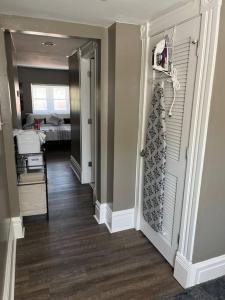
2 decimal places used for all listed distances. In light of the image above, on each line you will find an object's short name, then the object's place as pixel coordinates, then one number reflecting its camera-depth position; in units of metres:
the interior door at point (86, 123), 3.57
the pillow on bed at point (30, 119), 6.86
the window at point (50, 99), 7.59
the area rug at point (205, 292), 1.75
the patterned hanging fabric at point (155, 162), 2.01
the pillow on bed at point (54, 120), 7.18
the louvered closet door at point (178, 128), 1.67
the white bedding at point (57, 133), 6.34
